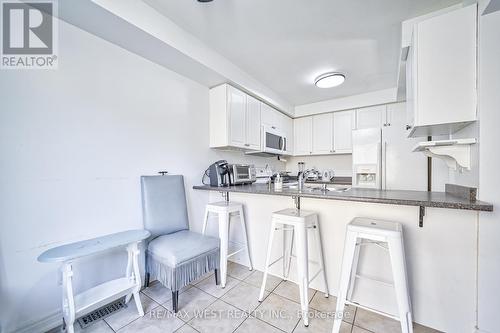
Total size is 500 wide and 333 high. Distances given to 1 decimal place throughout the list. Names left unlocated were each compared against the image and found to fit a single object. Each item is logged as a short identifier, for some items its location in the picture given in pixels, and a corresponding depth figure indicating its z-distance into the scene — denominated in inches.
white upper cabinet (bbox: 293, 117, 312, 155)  161.5
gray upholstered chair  62.0
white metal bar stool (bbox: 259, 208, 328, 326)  57.3
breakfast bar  41.1
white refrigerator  92.3
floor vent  56.0
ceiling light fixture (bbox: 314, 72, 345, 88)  103.2
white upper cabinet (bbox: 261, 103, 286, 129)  129.5
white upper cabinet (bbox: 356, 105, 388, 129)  131.3
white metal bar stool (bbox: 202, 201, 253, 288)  76.9
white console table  47.9
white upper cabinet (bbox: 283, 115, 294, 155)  156.9
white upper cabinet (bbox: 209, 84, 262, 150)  100.4
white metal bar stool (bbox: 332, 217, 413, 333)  44.3
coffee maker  93.4
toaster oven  95.2
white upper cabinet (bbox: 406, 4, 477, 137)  47.5
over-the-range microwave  127.1
